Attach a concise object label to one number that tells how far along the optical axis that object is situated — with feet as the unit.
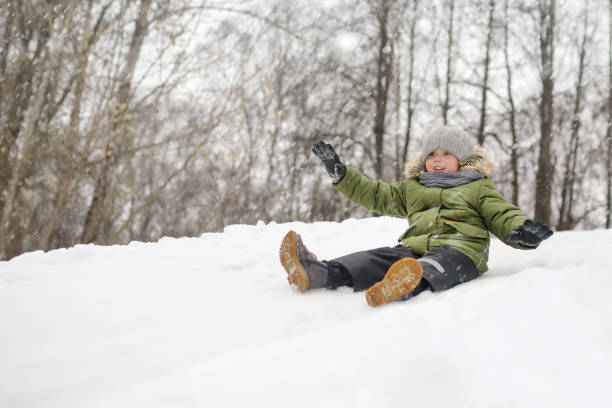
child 6.39
